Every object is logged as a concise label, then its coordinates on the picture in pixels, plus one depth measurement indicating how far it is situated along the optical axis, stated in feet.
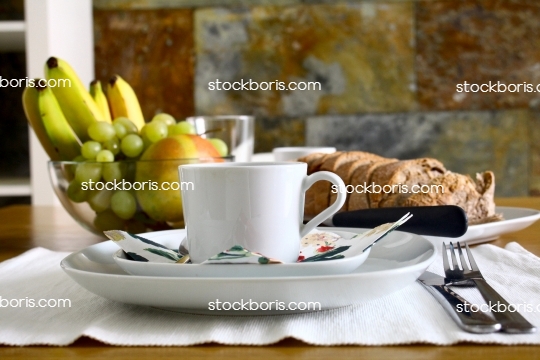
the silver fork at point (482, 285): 1.30
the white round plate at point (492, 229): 2.51
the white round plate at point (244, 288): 1.37
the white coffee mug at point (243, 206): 1.71
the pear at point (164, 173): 2.68
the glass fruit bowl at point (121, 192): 2.68
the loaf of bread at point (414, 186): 2.77
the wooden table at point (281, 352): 1.21
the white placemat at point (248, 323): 1.30
